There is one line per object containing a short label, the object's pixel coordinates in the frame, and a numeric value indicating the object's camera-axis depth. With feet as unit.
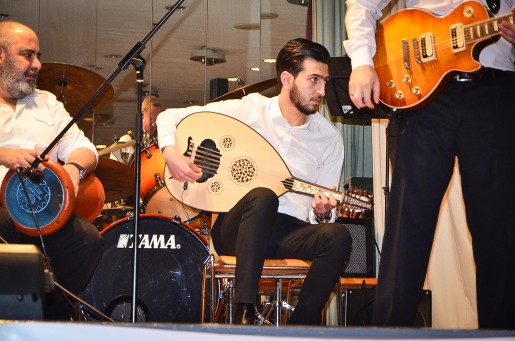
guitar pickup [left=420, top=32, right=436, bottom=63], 7.88
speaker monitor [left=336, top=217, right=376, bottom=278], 14.40
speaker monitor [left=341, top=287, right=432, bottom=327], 12.55
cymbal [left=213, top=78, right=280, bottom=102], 14.67
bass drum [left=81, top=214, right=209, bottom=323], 13.43
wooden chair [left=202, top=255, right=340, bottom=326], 10.80
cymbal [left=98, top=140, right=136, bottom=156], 16.45
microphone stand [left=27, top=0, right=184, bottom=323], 9.05
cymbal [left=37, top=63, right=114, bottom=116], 14.87
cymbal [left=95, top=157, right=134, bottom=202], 14.44
